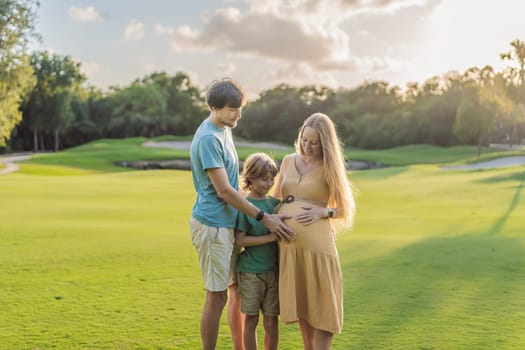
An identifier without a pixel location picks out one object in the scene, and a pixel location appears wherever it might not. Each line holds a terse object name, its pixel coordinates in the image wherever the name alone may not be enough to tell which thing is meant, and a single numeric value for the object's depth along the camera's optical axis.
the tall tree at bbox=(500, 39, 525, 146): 33.34
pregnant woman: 4.16
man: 3.98
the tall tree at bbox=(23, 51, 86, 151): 65.94
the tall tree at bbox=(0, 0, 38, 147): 33.47
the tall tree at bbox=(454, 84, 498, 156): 50.66
